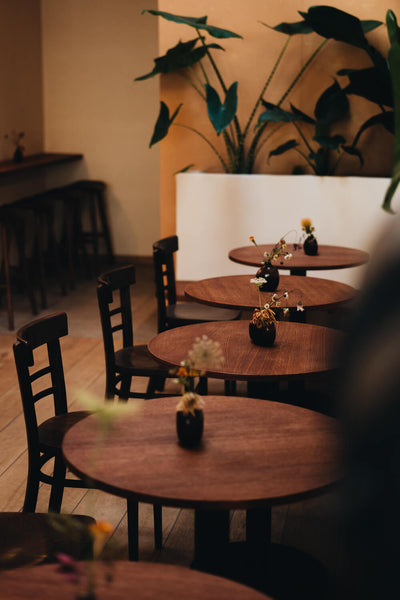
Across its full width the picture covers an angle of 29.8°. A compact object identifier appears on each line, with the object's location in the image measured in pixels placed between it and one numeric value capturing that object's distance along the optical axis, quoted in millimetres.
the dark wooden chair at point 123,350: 3324
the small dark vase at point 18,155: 7094
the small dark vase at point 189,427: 1815
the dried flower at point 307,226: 4098
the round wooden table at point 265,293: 3355
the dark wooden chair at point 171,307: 4129
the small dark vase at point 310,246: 4293
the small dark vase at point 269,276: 3430
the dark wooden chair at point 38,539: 1837
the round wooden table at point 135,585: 1234
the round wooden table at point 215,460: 1592
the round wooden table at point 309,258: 4023
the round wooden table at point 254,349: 2396
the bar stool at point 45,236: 6404
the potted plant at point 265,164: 5062
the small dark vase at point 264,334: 2693
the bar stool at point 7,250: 5738
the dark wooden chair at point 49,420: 2385
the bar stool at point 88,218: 7648
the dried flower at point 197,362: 1819
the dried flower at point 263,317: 2664
